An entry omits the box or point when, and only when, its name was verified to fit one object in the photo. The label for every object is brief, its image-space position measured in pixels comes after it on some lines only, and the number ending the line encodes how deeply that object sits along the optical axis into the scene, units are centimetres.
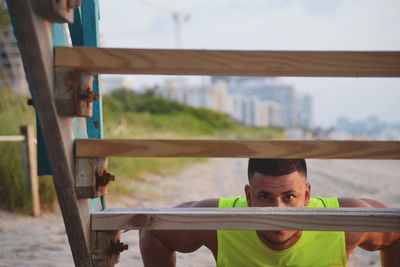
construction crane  8948
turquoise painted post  208
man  249
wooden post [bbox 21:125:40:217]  690
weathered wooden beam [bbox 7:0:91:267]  153
